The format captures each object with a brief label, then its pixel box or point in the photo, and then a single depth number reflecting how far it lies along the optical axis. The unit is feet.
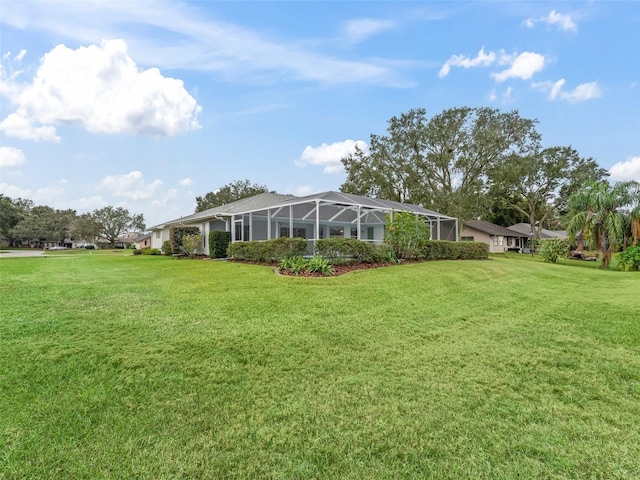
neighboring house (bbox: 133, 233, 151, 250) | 130.63
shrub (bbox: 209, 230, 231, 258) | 55.26
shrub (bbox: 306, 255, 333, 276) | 30.09
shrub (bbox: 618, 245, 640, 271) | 49.96
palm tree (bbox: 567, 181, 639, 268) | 53.93
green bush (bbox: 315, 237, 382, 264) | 36.17
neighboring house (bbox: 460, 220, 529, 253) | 115.96
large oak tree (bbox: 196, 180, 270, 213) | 149.28
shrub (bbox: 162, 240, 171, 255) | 73.68
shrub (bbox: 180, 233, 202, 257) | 60.54
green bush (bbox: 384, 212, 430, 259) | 40.09
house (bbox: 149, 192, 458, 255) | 57.36
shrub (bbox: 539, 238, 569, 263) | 63.17
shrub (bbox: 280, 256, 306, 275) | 30.48
